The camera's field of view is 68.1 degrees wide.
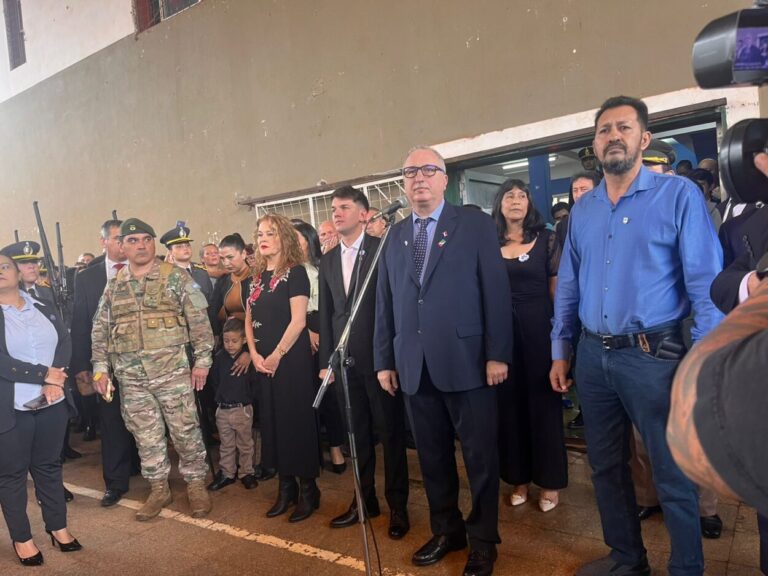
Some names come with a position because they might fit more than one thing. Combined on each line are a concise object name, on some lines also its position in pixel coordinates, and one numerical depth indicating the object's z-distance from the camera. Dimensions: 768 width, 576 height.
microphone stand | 2.21
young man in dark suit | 2.98
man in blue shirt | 2.02
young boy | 3.91
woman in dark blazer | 2.97
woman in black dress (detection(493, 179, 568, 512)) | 3.02
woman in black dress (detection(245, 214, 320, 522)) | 3.33
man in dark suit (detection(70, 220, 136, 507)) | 3.92
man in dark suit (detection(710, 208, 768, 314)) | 1.61
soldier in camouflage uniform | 3.48
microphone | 2.47
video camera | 0.89
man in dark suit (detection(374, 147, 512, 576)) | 2.47
